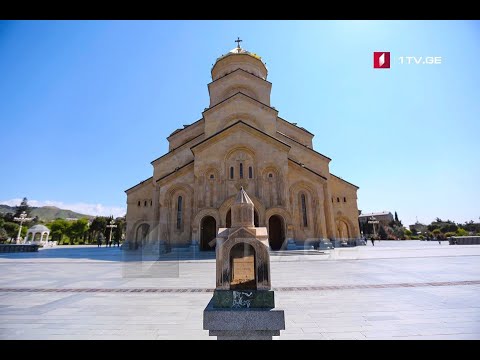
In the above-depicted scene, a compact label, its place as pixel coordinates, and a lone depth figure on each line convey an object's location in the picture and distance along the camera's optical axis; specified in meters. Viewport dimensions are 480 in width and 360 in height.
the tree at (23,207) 68.80
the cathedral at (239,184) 19.98
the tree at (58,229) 63.36
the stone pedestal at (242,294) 3.27
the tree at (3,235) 46.34
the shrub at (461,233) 47.50
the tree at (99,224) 60.94
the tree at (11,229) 55.72
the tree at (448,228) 60.55
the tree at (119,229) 51.66
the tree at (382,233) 61.62
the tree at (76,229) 63.19
